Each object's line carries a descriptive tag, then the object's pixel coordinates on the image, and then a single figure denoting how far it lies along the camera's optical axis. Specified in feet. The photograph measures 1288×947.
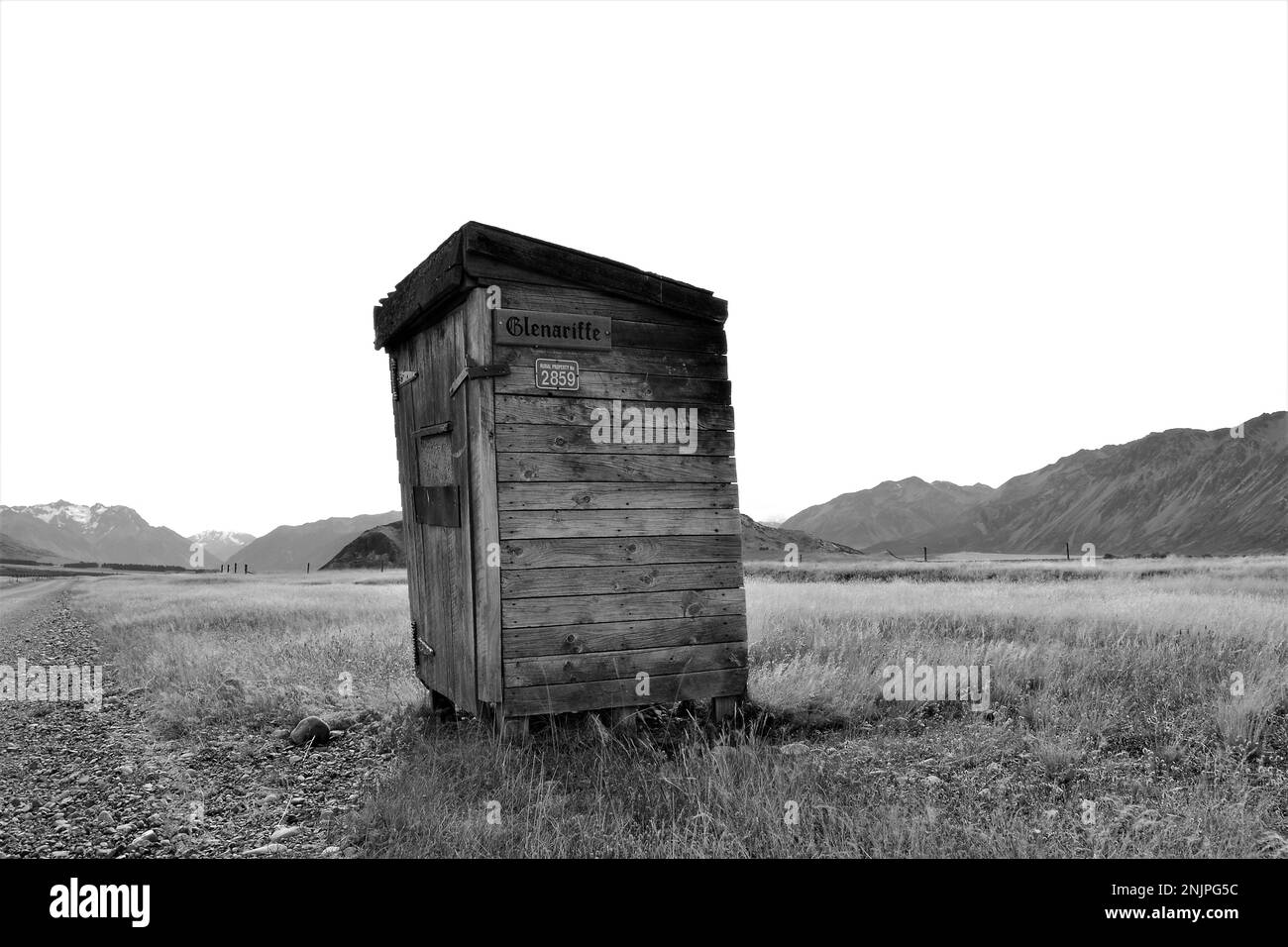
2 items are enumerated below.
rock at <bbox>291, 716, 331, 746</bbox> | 22.75
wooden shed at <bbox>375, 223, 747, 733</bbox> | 20.24
